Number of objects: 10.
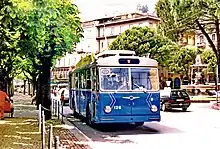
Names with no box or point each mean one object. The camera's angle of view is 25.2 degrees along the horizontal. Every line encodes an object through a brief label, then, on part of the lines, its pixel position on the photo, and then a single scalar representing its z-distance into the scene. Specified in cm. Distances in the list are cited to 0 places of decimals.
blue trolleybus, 1922
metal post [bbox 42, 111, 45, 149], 1108
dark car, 3434
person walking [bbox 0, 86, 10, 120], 2592
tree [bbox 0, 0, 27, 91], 1085
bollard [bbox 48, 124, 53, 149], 807
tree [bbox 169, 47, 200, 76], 7338
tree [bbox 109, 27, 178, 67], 7088
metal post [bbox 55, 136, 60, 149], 676
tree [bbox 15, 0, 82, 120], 1928
